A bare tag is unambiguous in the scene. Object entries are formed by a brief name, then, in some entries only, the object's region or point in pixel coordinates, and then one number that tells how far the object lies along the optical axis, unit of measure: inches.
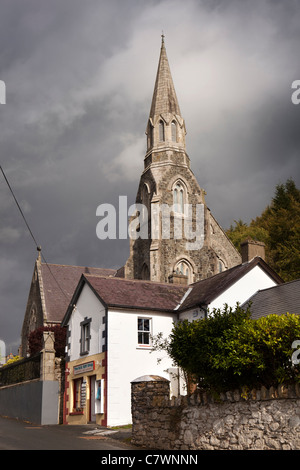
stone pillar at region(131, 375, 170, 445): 633.0
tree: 1584.0
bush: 499.2
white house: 912.3
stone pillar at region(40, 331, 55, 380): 1044.5
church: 926.4
